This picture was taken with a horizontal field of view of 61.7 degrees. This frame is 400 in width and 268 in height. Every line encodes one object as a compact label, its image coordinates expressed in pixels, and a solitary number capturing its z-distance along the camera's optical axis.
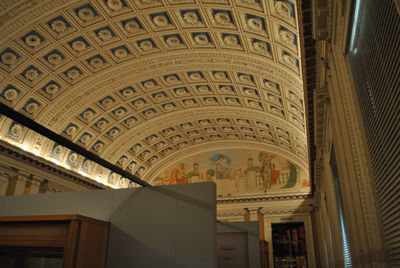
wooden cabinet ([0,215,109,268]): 4.99
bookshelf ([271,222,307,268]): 20.16
